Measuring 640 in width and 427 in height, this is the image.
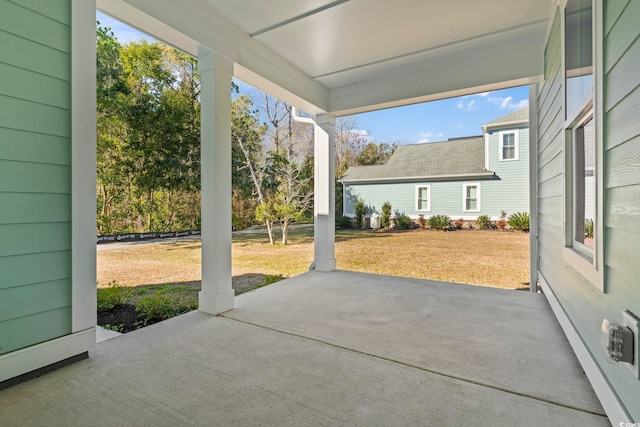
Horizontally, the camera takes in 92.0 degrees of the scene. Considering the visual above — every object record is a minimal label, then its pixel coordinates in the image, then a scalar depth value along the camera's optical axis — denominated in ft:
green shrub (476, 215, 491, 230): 29.30
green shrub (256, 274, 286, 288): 13.94
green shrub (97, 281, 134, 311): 10.69
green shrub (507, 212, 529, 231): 26.71
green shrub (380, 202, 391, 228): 32.40
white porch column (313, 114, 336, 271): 15.16
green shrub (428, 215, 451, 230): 30.12
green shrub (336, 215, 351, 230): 33.85
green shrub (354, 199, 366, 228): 33.78
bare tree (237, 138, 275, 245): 25.23
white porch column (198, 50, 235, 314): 9.00
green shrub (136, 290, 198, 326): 9.64
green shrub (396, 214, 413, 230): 31.45
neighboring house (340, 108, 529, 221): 29.73
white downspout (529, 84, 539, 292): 11.76
